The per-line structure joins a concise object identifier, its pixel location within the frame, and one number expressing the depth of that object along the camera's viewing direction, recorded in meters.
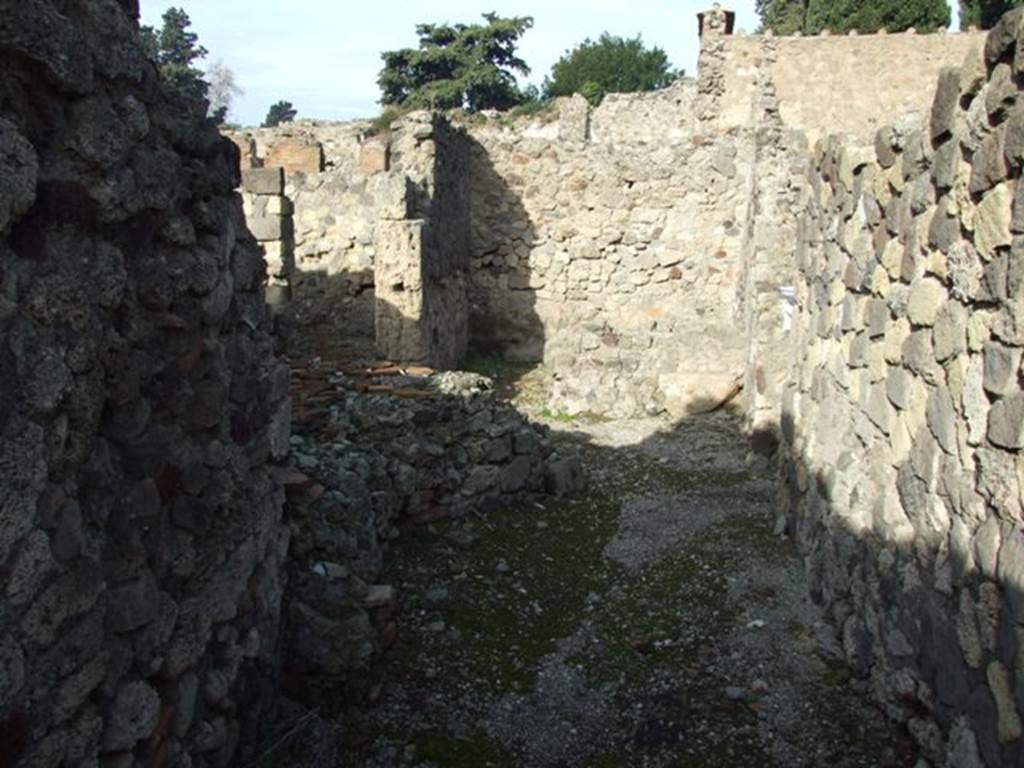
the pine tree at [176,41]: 52.47
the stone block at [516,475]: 5.92
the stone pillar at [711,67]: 16.38
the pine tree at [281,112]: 67.81
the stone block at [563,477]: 6.20
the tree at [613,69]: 46.72
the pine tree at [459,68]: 37.44
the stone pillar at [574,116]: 19.73
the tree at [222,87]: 57.32
